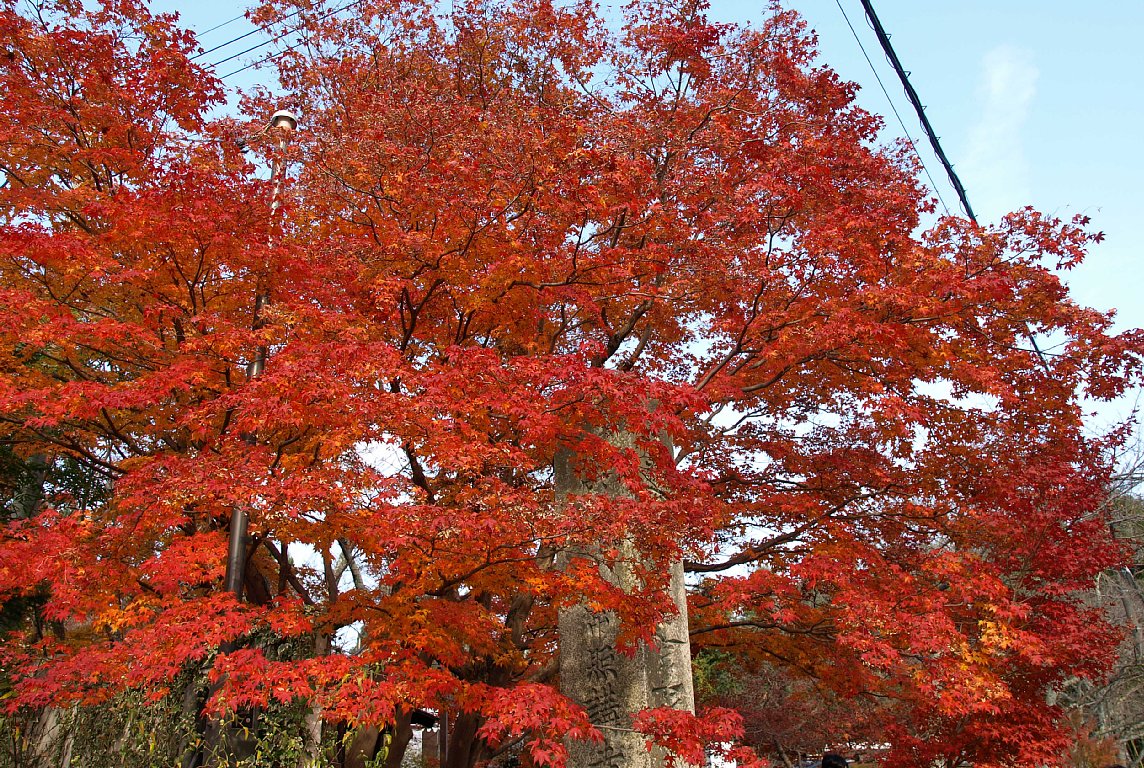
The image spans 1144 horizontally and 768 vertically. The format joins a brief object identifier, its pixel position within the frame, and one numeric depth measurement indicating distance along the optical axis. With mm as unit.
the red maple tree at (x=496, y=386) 6805
